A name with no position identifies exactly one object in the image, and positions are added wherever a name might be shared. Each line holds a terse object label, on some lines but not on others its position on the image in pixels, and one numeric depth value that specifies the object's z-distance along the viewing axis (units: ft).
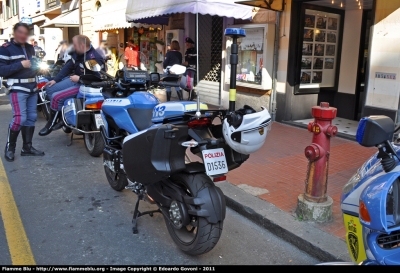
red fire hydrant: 11.19
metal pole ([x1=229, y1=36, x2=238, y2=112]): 10.01
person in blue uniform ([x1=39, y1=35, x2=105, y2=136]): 20.58
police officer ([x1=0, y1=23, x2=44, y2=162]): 17.83
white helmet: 8.91
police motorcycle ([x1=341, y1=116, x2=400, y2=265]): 5.70
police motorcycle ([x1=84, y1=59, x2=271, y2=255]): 9.21
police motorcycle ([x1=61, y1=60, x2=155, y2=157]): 14.37
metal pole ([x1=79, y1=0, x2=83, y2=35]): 57.51
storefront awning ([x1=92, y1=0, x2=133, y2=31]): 41.09
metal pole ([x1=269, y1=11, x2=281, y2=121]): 26.20
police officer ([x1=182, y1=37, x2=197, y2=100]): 35.04
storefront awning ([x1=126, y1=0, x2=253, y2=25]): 26.53
